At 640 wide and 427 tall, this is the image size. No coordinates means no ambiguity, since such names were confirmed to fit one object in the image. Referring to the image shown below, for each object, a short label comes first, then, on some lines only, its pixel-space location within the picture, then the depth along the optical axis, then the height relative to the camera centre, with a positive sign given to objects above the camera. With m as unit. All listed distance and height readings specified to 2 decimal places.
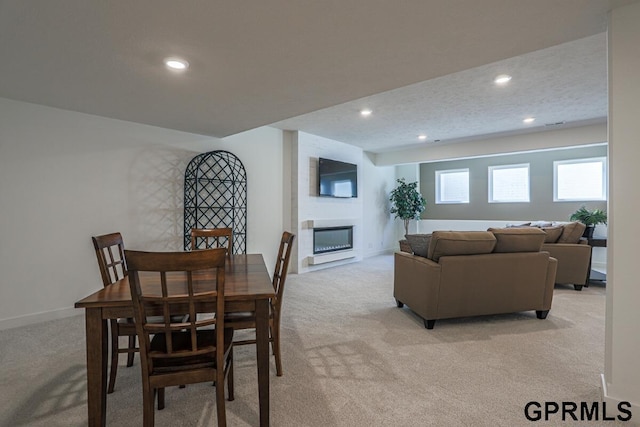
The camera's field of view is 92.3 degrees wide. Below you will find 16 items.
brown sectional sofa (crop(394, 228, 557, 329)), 2.82 -0.61
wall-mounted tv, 5.66 +0.64
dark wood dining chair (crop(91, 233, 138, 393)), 1.73 -0.64
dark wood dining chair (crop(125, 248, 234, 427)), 1.23 -0.52
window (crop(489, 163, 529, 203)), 6.83 +0.60
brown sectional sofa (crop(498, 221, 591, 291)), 4.13 -0.58
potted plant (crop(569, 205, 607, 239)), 5.09 -0.17
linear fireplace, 5.68 -0.55
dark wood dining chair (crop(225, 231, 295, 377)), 2.05 -0.69
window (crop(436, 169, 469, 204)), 7.70 +0.62
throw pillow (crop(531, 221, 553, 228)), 5.06 -0.25
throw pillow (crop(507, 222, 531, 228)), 5.43 -0.27
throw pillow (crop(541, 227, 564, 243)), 4.32 -0.35
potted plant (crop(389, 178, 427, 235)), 7.51 +0.20
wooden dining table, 1.43 -0.53
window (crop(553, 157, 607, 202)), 5.94 +0.59
